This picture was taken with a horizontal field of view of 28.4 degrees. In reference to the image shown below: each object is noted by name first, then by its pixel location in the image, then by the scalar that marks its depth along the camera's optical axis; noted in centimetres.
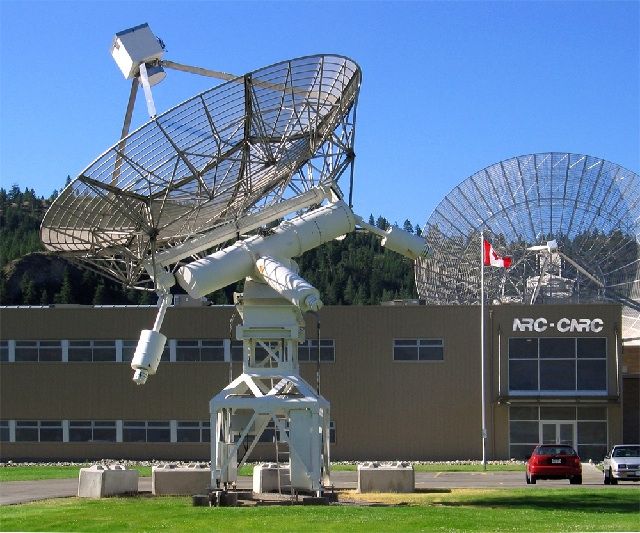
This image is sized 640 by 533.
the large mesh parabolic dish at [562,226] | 6519
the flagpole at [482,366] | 5399
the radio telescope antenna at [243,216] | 3080
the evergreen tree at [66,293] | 15962
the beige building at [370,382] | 6025
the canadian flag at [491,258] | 5744
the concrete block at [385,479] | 3384
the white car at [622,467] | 4019
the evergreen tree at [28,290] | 16950
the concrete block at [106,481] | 3300
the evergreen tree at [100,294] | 16125
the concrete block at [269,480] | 3372
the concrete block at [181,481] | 3350
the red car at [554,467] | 4125
